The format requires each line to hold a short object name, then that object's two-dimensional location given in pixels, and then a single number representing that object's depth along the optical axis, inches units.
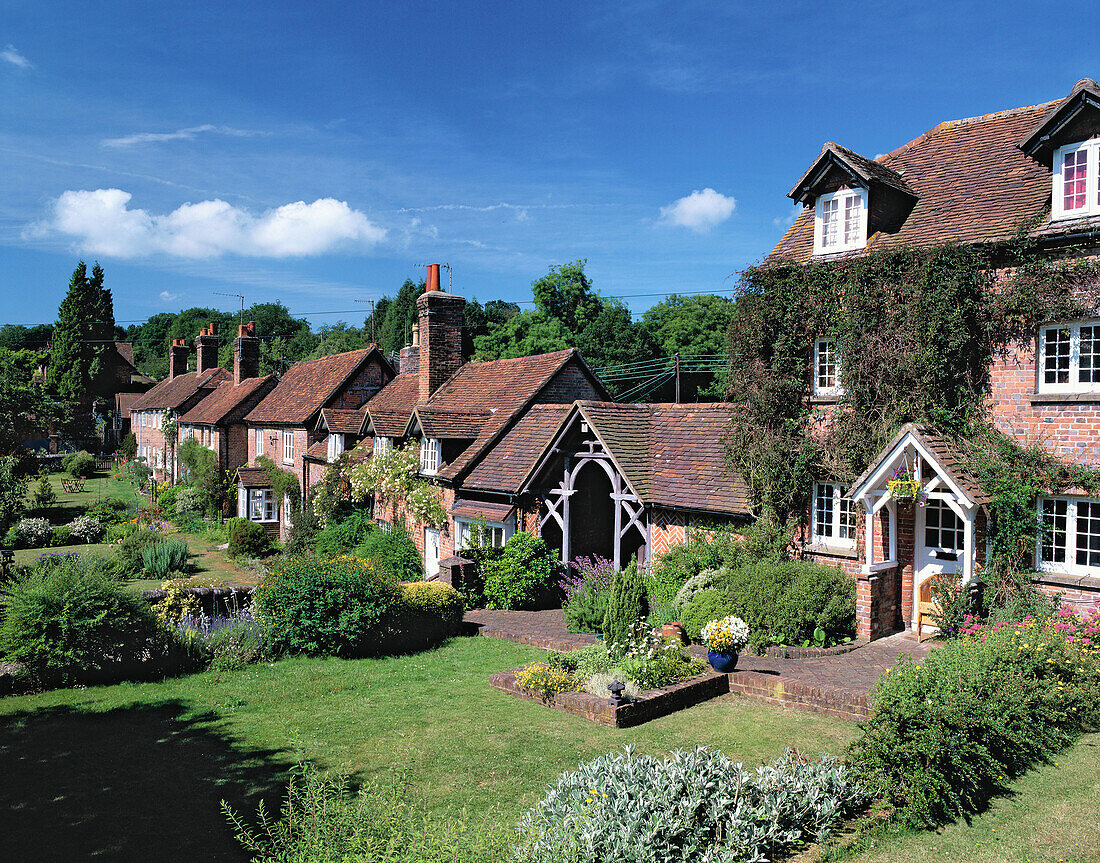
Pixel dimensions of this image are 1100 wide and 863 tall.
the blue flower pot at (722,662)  490.6
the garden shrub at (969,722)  305.0
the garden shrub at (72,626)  513.0
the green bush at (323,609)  597.3
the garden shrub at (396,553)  960.9
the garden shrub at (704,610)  584.1
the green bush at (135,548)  1097.4
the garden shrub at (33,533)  1275.8
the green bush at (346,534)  1069.1
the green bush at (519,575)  782.5
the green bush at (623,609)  545.3
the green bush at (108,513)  1441.9
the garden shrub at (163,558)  1082.1
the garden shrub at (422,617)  636.1
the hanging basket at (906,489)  558.9
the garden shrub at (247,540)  1230.3
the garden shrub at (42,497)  1589.6
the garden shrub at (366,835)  226.2
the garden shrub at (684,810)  257.1
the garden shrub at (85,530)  1337.4
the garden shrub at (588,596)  671.8
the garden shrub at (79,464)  2300.7
